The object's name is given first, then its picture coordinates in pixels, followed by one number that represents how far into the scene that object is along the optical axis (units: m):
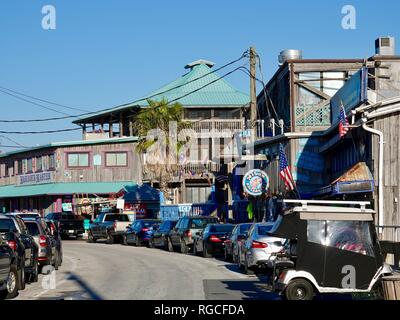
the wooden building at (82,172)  61.53
